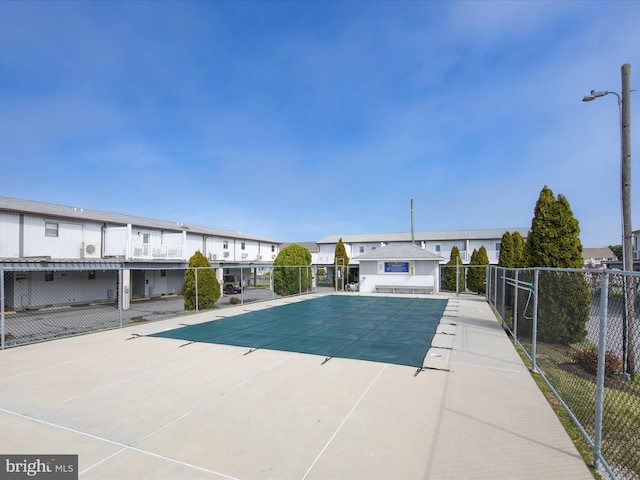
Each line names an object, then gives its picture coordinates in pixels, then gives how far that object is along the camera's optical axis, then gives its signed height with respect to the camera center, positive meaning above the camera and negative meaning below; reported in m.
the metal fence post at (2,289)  6.58 -0.79
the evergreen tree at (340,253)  29.53 -0.21
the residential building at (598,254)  55.45 -0.61
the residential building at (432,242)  32.59 +1.03
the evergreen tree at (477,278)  25.17 -2.19
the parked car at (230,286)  28.42 -3.14
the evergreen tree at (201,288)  14.23 -1.64
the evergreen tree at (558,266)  7.93 -0.42
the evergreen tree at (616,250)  54.35 +0.11
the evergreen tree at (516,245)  20.92 +0.39
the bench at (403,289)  22.22 -2.67
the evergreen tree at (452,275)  28.06 -2.11
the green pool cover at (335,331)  6.93 -2.22
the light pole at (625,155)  6.92 +2.11
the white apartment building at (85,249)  16.28 +0.11
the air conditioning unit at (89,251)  19.08 -0.01
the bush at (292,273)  20.61 -1.45
